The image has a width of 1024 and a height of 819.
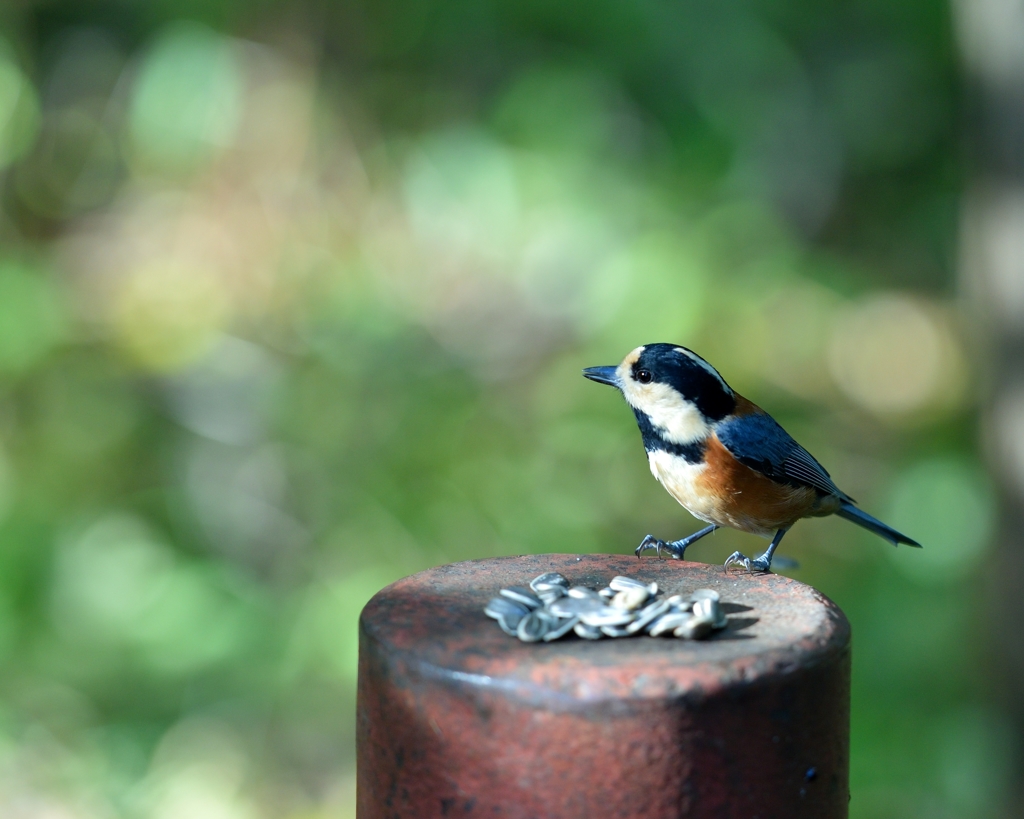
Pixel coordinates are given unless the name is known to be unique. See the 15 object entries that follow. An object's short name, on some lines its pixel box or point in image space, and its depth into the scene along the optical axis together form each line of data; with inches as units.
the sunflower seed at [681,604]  175.0
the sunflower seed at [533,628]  174.1
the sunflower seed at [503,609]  174.9
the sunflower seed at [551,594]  175.6
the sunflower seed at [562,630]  174.2
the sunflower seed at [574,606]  174.9
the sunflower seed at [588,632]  174.4
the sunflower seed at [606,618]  174.6
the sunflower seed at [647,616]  174.5
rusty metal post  172.7
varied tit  181.9
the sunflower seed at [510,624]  174.4
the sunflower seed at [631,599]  175.2
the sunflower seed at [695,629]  174.2
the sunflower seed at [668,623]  174.3
